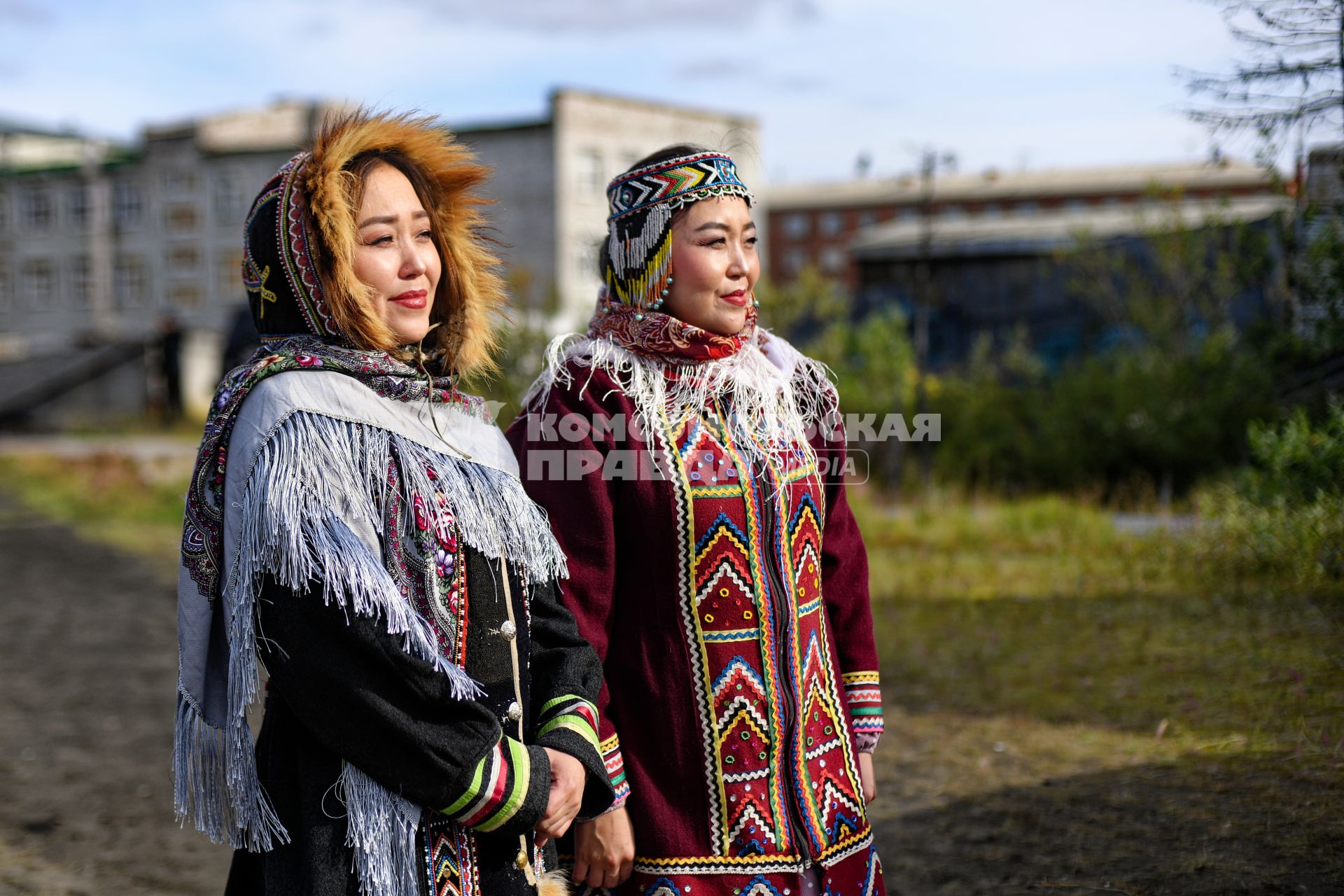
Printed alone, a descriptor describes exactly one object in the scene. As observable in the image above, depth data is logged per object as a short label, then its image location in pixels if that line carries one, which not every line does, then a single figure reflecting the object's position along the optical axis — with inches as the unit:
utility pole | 500.4
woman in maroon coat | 96.2
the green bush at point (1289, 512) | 178.5
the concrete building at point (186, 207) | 1521.9
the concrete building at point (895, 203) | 1989.4
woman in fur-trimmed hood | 75.0
